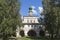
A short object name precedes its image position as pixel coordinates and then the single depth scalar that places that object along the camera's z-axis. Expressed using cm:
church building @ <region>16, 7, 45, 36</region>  8644
